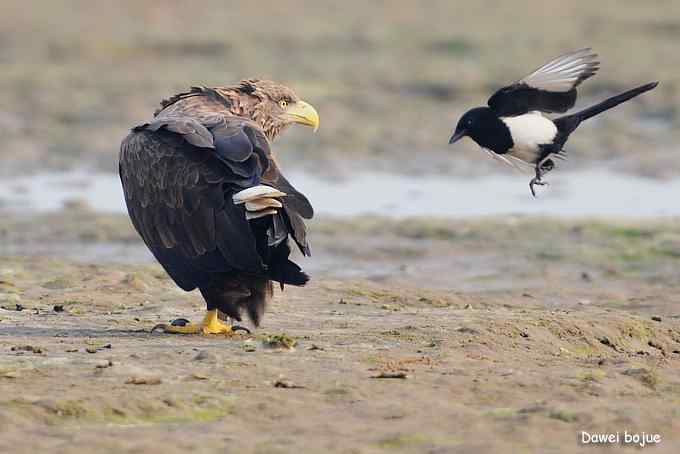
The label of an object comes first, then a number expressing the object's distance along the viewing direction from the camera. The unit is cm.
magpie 1573
